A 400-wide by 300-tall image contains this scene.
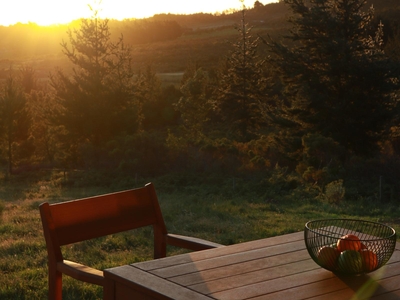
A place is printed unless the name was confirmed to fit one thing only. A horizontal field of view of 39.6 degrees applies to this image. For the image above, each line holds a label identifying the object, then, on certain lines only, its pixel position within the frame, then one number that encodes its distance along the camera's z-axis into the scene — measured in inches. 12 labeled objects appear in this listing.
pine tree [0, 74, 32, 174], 1174.3
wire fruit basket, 97.3
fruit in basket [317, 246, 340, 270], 98.5
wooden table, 92.0
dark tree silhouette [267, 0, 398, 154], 895.7
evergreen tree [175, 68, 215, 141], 1384.1
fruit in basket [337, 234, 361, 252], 97.3
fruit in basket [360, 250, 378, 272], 97.4
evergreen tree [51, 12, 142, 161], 1083.3
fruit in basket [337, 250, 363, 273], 97.0
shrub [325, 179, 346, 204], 563.5
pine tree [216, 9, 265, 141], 1398.9
